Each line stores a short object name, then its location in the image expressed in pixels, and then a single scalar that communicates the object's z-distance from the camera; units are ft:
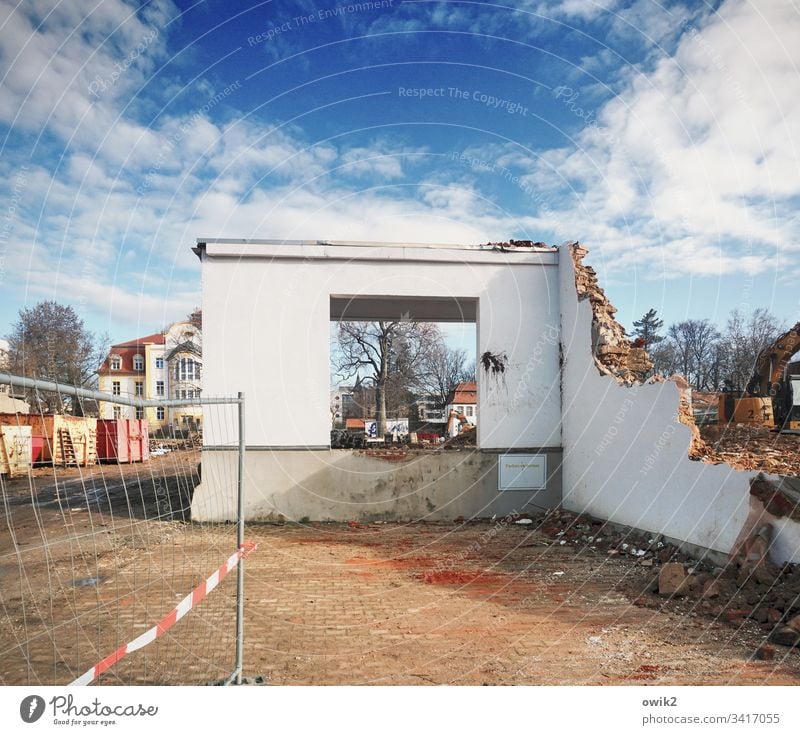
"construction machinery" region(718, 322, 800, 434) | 60.59
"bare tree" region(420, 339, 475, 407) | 115.85
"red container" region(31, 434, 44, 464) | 74.03
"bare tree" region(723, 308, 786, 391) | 103.81
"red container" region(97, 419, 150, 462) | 79.82
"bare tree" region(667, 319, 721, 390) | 131.54
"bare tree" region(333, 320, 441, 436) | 102.63
